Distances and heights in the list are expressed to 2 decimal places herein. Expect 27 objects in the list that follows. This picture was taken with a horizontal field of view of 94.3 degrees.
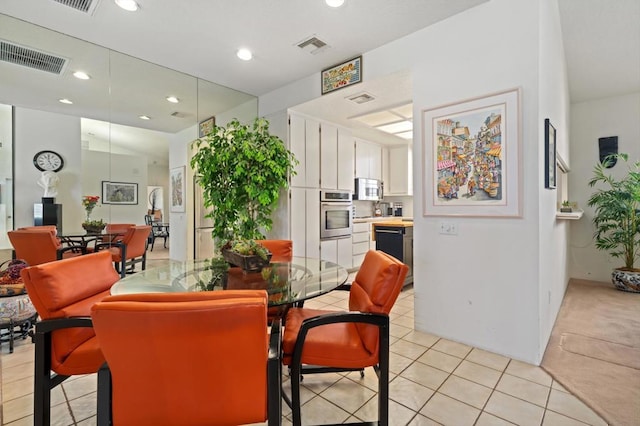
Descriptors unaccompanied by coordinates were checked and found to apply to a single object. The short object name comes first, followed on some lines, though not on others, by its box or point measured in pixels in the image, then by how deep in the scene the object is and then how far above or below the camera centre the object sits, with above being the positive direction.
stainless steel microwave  5.46 +0.45
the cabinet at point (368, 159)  5.49 +1.04
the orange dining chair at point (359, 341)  1.39 -0.65
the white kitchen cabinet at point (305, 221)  4.07 -0.11
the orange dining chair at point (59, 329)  1.27 -0.49
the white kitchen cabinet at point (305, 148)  4.07 +0.92
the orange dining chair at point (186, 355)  0.81 -0.41
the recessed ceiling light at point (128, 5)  2.31 +1.66
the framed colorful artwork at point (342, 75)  3.17 +1.54
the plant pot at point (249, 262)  1.99 -0.33
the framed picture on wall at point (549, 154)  2.28 +0.47
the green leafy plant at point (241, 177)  3.42 +0.44
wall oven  4.52 -0.02
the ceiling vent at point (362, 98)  3.47 +1.38
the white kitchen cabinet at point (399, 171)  6.19 +0.88
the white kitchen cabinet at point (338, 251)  4.55 -0.61
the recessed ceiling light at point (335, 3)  2.31 +1.66
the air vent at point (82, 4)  2.32 +1.67
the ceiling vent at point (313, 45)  2.88 +1.68
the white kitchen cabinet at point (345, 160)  4.87 +0.89
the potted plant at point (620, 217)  3.87 -0.08
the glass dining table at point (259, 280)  1.59 -0.41
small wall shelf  3.02 -0.04
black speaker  4.33 +0.95
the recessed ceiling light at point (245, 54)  3.07 +1.68
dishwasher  4.07 -0.41
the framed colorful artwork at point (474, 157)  2.24 +0.45
